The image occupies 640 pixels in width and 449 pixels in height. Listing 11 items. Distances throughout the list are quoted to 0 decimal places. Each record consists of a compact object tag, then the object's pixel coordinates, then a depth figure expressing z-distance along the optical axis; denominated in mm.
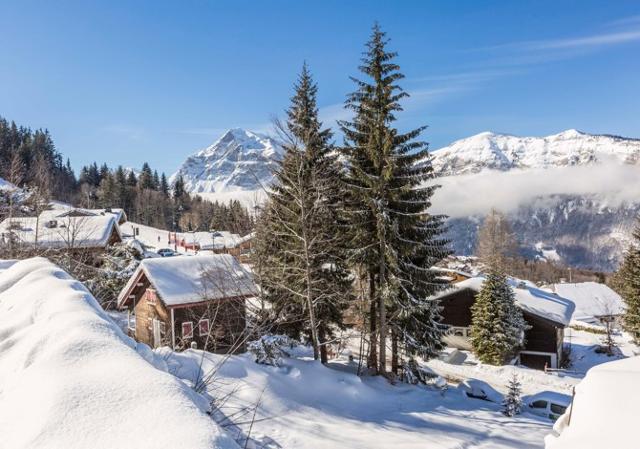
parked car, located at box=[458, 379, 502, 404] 19484
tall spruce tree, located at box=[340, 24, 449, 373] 17141
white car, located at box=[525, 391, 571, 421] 16938
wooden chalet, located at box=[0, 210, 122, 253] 36469
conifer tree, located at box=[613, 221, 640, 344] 30453
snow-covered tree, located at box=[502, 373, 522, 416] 15891
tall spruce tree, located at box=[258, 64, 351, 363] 16125
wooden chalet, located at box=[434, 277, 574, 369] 31328
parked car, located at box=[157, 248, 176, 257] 56084
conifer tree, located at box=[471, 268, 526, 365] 28750
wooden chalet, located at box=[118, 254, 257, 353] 19328
